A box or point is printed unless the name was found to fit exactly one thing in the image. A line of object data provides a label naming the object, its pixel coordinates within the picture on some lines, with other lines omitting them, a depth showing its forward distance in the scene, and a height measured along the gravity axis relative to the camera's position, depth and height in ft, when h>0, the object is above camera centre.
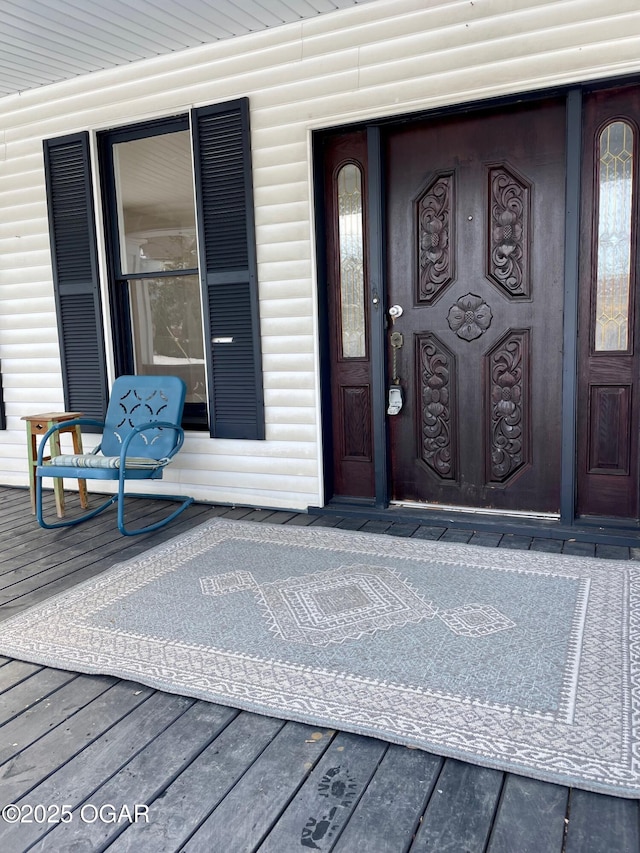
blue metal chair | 11.71 -1.92
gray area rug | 5.77 -3.39
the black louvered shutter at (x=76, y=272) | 14.40 +1.55
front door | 11.08 +0.47
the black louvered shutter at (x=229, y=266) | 12.76 +1.39
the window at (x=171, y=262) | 12.98 +1.63
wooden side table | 13.34 -1.80
